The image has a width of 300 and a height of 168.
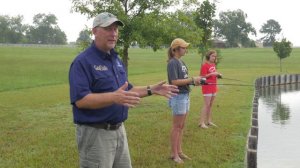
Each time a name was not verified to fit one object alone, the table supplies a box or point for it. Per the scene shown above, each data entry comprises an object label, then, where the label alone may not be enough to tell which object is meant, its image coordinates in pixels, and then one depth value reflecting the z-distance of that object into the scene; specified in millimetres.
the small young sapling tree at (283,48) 38812
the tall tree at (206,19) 23812
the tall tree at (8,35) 132250
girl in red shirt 10617
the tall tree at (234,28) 130250
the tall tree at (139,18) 14328
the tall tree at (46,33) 153125
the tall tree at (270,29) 172000
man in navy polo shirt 3889
